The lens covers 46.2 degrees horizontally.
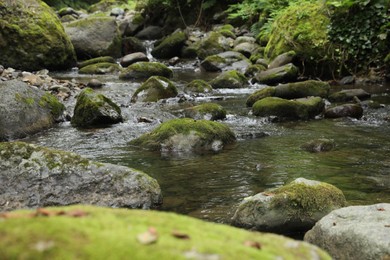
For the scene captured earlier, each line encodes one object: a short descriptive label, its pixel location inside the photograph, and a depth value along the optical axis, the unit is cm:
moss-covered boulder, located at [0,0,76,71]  1594
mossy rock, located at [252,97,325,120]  978
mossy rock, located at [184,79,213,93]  1293
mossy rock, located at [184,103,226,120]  964
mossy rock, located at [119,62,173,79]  1562
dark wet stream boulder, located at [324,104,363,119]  977
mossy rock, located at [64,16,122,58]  1969
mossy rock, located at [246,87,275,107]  1120
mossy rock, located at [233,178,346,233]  427
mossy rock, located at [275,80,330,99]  1148
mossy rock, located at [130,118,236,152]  742
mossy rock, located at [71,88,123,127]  920
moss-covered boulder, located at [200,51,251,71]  1764
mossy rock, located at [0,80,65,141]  833
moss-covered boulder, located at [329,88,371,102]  1134
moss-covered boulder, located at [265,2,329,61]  1490
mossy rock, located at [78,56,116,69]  1806
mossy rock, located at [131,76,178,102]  1176
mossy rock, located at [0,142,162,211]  462
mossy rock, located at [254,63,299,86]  1395
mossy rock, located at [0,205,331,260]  147
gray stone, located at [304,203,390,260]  322
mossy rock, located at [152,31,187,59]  2144
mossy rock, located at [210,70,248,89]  1388
